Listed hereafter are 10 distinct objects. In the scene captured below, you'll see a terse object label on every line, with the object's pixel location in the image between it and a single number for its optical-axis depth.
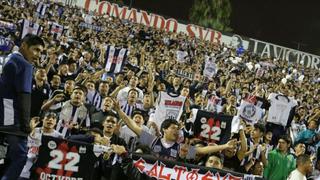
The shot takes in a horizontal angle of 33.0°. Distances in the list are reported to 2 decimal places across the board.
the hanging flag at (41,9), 20.90
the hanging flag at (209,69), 17.08
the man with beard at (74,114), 7.79
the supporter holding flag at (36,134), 6.15
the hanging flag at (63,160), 6.15
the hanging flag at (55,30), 16.81
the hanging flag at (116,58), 13.99
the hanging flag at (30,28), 13.53
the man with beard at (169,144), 7.14
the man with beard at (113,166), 6.32
